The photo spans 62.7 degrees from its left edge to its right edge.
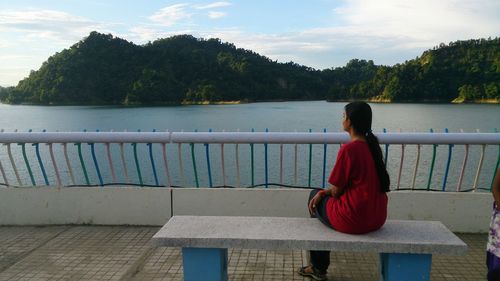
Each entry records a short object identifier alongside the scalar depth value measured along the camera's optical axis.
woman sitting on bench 2.94
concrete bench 2.93
